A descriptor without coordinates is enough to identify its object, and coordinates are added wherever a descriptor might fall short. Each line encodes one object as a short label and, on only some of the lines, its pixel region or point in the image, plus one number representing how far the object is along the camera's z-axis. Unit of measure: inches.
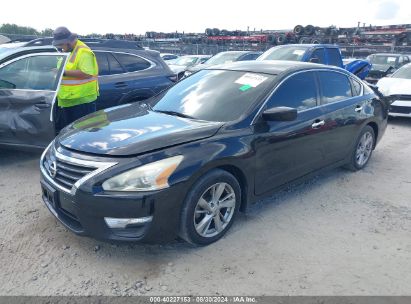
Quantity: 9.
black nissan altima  110.5
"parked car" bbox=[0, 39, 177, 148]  188.9
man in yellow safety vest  190.7
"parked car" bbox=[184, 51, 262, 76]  487.5
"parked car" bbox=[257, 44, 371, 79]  376.5
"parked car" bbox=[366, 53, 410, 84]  558.9
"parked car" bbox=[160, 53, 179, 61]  818.0
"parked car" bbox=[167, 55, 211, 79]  638.8
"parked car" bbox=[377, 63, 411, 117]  334.3
